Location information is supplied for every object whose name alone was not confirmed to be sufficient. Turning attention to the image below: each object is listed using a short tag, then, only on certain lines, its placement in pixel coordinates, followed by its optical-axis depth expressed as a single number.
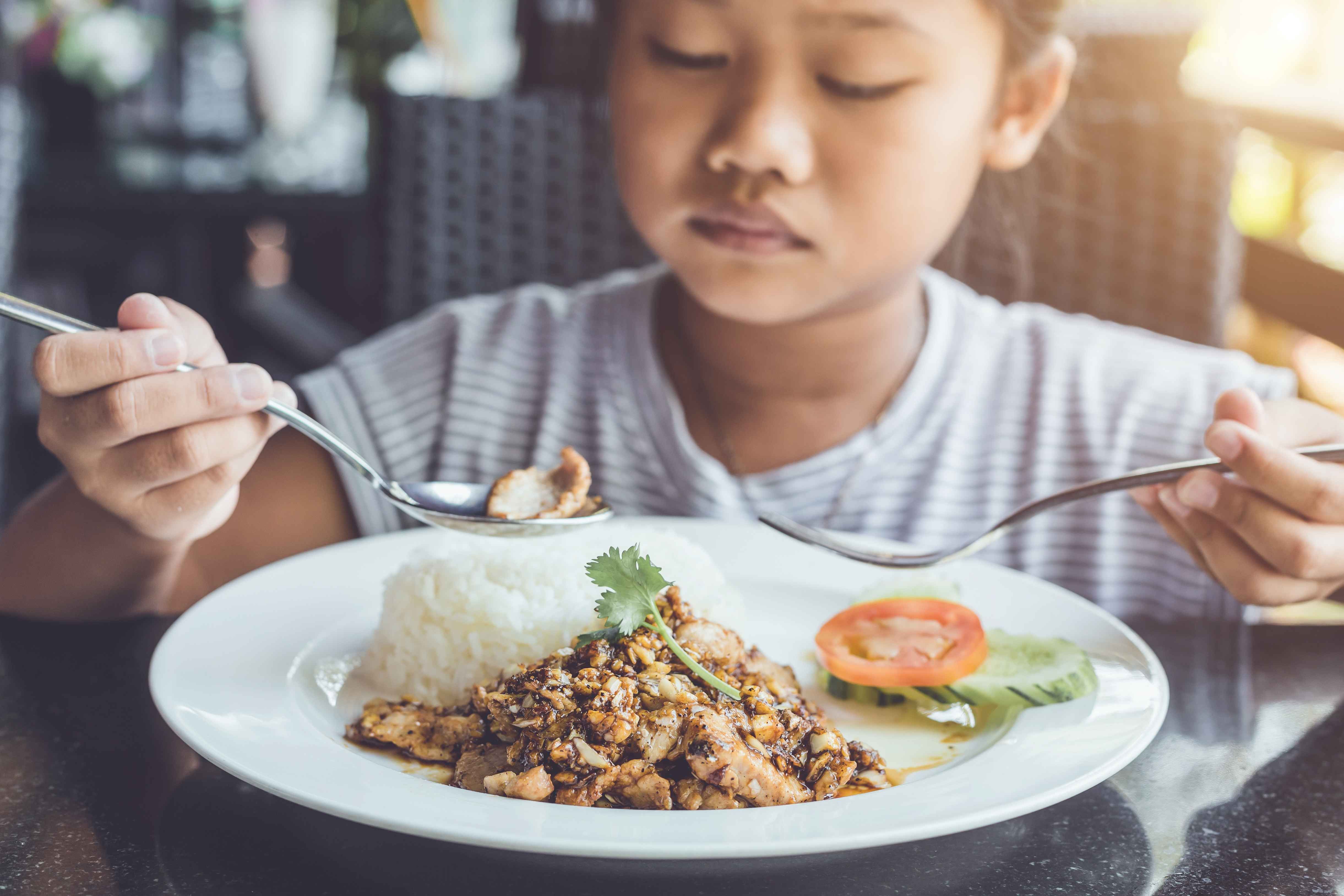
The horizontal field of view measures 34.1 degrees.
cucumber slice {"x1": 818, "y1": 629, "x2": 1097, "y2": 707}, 0.57
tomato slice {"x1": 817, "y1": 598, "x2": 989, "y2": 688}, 0.59
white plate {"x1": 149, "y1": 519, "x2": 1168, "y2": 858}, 0.51
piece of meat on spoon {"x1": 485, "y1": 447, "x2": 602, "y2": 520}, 0.62
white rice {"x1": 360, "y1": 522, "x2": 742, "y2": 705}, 0.61
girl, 0.61
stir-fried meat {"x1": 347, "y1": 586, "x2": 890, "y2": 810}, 0.53
